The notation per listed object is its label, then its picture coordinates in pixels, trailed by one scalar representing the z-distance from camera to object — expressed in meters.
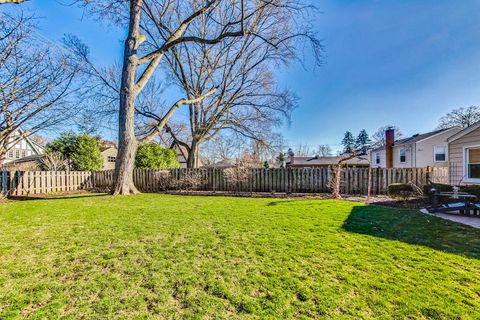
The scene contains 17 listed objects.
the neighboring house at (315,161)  31.64
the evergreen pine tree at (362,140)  56.47
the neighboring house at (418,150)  19.06
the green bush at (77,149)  16.56
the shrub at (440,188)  7.41
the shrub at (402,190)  7.74
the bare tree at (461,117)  30.21
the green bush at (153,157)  18.41
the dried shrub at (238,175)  12.30
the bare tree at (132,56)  9.83
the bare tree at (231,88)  16.52
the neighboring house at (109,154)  31.36
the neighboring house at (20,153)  31.57
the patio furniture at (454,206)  5.98
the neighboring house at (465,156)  8.21
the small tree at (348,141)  57.76
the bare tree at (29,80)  7.88
